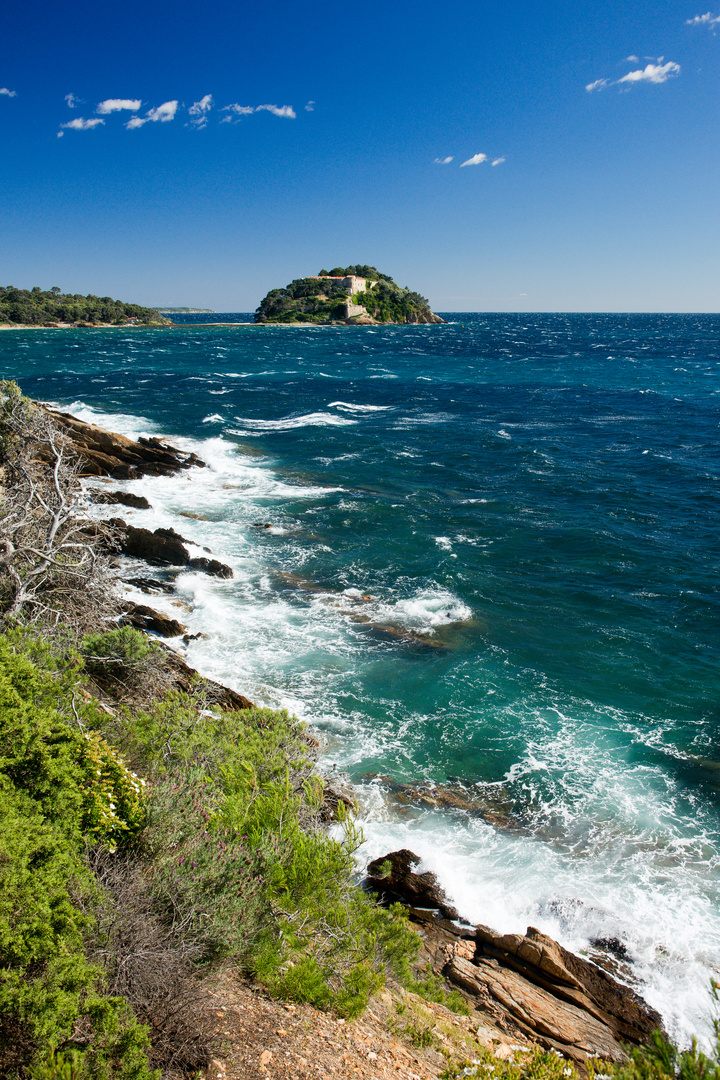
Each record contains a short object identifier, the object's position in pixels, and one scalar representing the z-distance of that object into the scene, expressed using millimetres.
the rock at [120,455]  28609
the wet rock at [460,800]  11359
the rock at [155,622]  15453
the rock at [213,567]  19906
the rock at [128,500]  24703
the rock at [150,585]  18531
